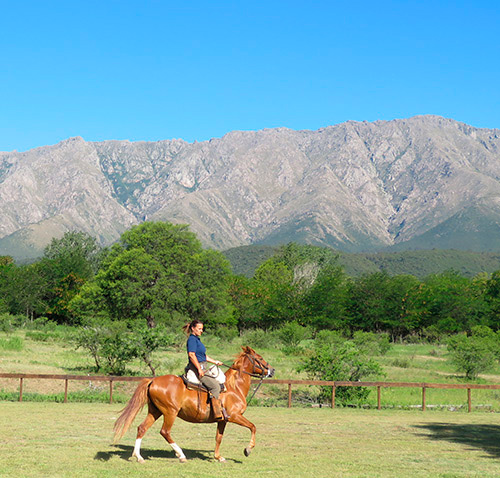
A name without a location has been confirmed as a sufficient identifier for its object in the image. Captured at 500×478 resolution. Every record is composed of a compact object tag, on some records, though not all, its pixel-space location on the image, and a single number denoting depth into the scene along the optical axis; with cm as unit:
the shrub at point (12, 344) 4307
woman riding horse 1249
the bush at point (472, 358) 3847
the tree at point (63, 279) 7962
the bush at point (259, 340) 6200
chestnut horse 1222
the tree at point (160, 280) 5909
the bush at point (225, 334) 6325
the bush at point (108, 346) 3129
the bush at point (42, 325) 6819
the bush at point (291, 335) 6034
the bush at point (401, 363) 4592
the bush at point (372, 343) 5284
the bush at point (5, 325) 6078
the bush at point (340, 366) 2678
